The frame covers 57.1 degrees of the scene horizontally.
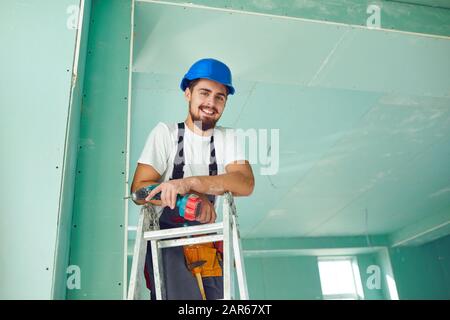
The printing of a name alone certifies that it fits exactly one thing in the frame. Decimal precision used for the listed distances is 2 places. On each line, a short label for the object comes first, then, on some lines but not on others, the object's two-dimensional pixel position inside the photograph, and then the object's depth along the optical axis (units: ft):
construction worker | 5.19
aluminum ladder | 4.32
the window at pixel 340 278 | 21.99
